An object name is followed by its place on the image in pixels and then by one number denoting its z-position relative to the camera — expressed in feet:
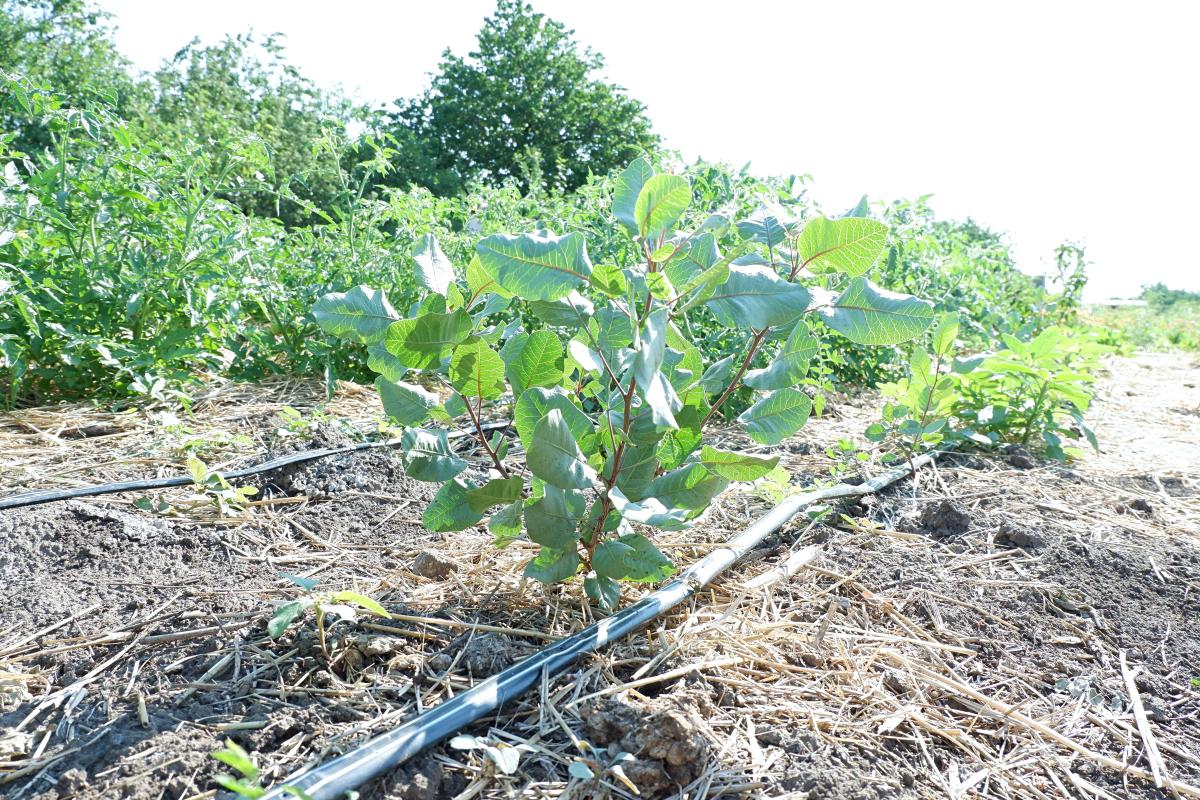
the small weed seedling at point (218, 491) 6.94
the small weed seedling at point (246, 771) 2.51
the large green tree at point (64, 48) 66.69
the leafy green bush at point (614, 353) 4.04
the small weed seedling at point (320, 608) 4.11
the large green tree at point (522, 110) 86.84
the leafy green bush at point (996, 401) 9.20
